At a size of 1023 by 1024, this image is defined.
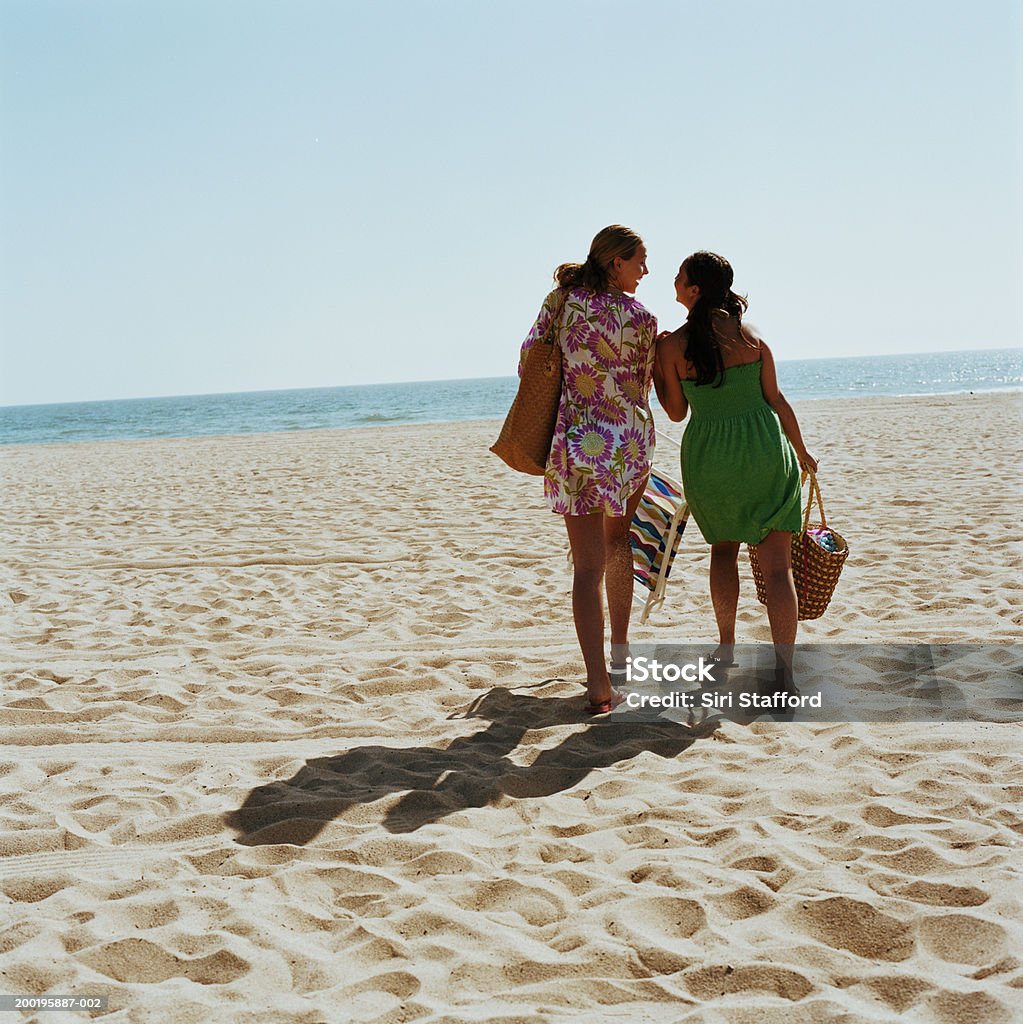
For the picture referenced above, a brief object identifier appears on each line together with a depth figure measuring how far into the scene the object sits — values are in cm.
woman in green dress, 391
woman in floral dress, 389
